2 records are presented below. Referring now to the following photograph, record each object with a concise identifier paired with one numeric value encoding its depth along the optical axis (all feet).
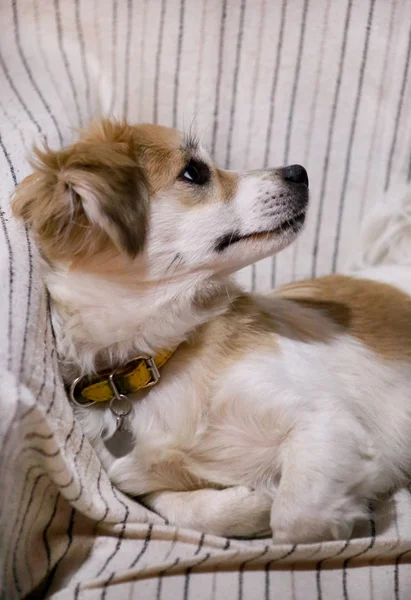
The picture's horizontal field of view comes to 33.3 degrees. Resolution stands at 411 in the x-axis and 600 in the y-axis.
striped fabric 5.42
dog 3.48
